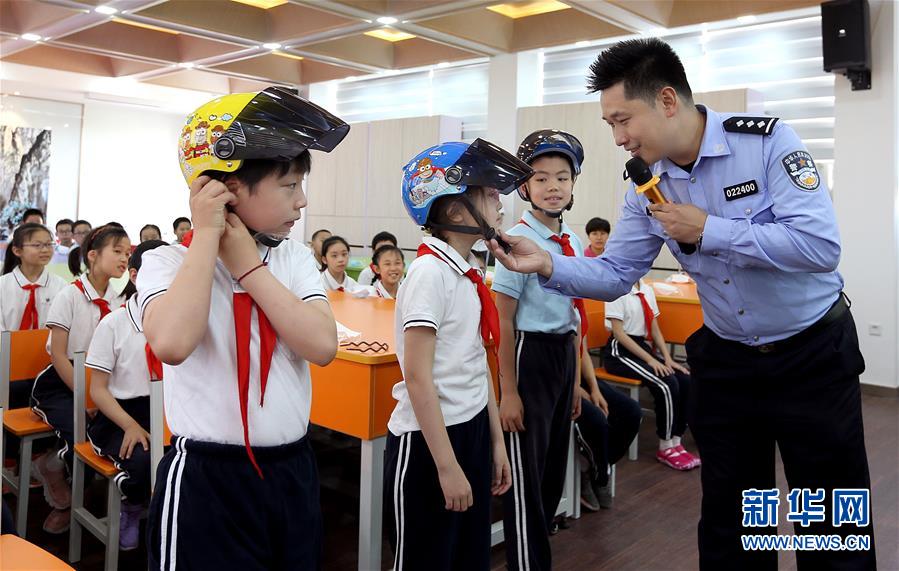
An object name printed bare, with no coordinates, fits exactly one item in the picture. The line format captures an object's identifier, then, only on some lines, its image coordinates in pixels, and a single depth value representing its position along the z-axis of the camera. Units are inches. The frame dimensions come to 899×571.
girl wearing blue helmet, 63.9
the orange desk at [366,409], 86.8
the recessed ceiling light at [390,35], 308.7
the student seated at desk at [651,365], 147.8
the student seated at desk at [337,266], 183.8
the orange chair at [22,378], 103.1
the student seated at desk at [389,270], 171.3
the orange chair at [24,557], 42.3
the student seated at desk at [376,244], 206.2
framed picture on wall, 406.0
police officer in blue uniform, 58.7
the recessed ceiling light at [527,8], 265.1
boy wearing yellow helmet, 44.8
